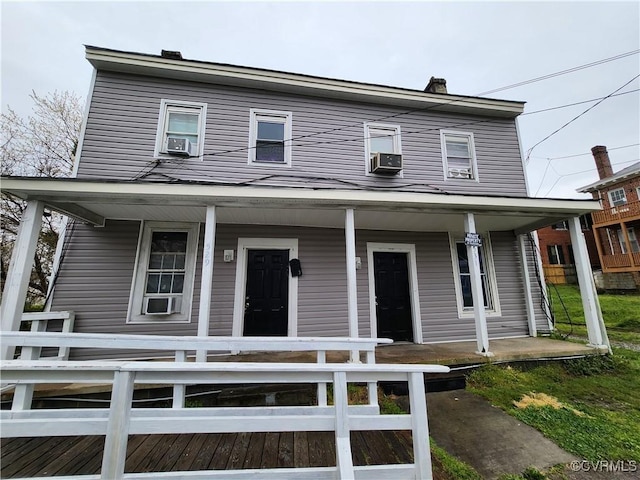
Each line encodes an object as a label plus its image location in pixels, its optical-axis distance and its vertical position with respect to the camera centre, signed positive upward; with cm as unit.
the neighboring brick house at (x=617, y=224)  1309 +349
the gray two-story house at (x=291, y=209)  424 +133
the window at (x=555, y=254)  1670 +224
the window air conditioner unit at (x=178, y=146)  490 +275
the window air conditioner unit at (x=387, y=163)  542 +268
